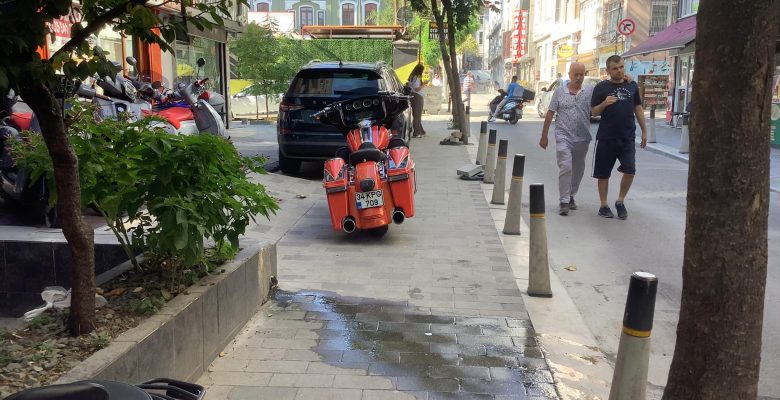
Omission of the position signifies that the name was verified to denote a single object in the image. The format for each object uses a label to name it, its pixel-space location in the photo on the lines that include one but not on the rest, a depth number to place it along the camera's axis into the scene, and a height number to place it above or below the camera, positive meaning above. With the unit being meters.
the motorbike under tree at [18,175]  6.56 -0.82
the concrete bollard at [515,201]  7.57 -1.19
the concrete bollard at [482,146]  13.49 -1.07
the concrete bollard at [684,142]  16.24 -1.18
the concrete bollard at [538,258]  5.44 -1.29
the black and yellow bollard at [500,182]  9.54 -1.24
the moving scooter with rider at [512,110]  25.89 -0.70
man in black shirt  8.38 -0.33
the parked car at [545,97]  28.08 -0.26
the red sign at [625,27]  25.03 +2.27
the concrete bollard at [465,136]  17.84 -1.16
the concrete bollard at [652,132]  18.89 -1.10
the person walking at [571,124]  8.62 -0.40
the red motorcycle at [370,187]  6.89 -0.94
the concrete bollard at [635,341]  2.91 -1.07
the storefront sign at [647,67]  29.80 +1.02
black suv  11.02 -0.14
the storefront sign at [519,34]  60.81 +4.94
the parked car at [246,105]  26.94 -0.58
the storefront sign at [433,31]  21.70 +1.86
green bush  3.76 -0.50
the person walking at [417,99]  18.67 -0.24
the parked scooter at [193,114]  8.54 -0.29
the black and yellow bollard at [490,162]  11.16 -1.14
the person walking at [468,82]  35.29 +0.47
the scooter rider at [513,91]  26.09 -0.01
